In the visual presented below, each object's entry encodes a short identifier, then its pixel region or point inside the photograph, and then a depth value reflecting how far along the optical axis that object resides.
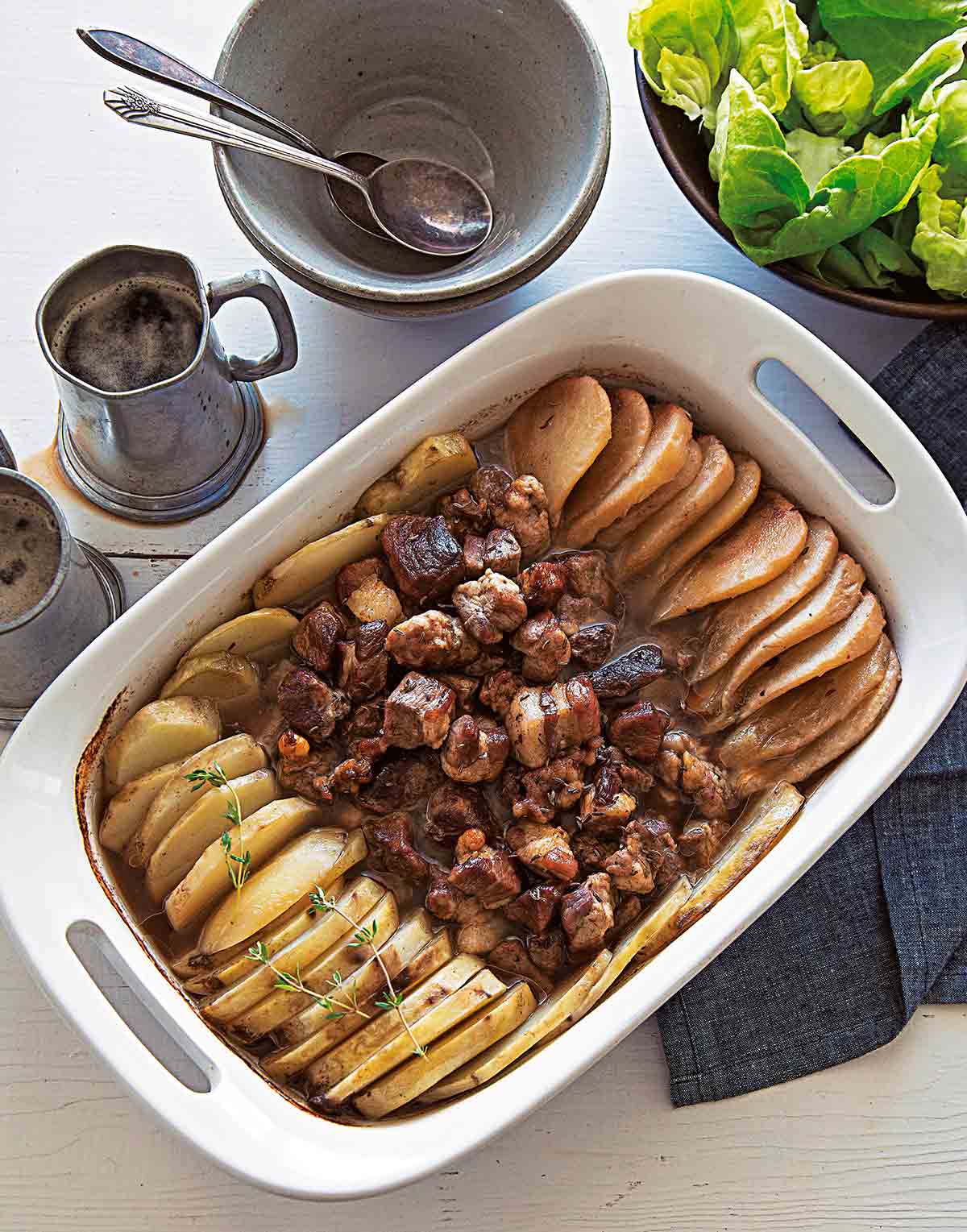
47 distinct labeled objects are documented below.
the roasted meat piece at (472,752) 0.88
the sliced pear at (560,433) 0.90
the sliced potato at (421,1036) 0.84
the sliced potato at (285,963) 0.85
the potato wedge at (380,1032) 0.85
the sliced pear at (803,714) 0.89
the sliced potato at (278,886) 0.86
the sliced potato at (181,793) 0.87
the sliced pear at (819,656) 0.89
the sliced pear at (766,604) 0.90
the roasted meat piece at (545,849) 0.87
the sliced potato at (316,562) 0.89
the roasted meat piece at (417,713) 0.88
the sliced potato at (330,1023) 0.85
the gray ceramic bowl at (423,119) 0.90
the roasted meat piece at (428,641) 0.88
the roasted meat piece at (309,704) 0.89
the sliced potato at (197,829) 0.87
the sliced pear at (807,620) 0.89
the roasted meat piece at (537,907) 0.87
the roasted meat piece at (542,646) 0.89
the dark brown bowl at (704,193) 0.92
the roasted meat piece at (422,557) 0.89
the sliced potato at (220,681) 0.88
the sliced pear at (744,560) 0.90
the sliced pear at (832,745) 0.89
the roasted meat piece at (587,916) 0.87
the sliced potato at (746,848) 0.88
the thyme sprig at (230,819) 0.85
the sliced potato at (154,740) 0.87
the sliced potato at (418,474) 0.90
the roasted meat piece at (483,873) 0.87
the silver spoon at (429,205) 0.95
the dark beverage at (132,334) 0.91
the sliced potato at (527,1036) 0.85
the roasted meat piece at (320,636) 0.89
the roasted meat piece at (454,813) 0.89
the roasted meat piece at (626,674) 0.91
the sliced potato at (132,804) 0.87
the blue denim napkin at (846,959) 0.92
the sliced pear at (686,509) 0.91
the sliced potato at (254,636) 0.89
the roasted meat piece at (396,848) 0.88
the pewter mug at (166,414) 0.88
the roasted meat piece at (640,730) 0.90
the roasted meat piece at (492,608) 0.89
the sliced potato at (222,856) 0.86
